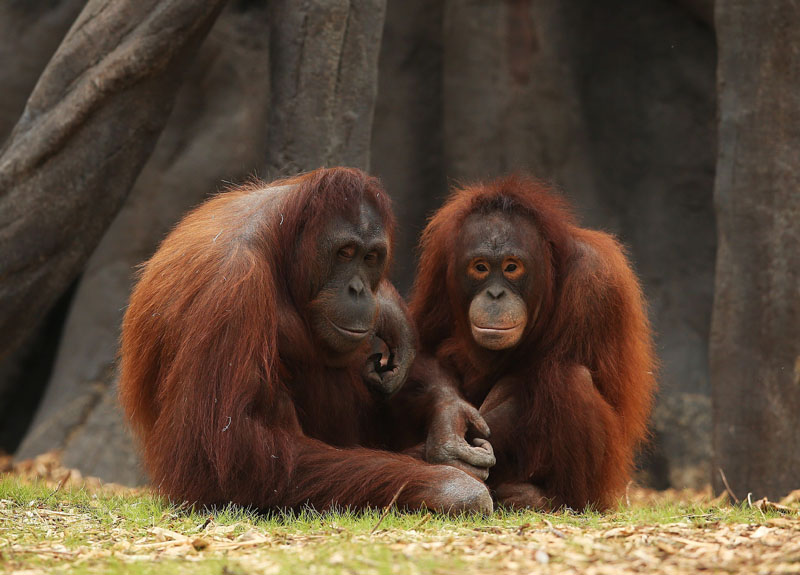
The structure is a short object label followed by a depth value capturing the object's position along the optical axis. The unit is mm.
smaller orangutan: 8406
